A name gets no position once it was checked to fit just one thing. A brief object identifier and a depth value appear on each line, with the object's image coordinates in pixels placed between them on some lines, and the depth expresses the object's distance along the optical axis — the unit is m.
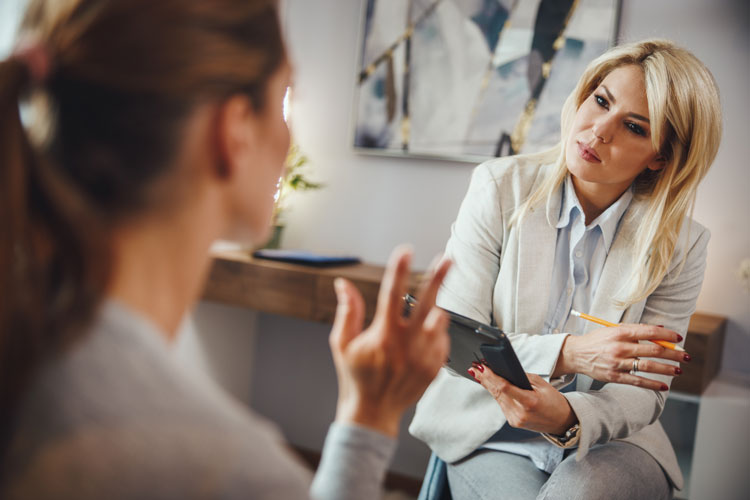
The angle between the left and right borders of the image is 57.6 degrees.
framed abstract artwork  2.28
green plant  2.61
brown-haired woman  0.49
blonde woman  1.28
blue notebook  2.40
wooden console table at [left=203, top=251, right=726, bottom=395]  2.23
